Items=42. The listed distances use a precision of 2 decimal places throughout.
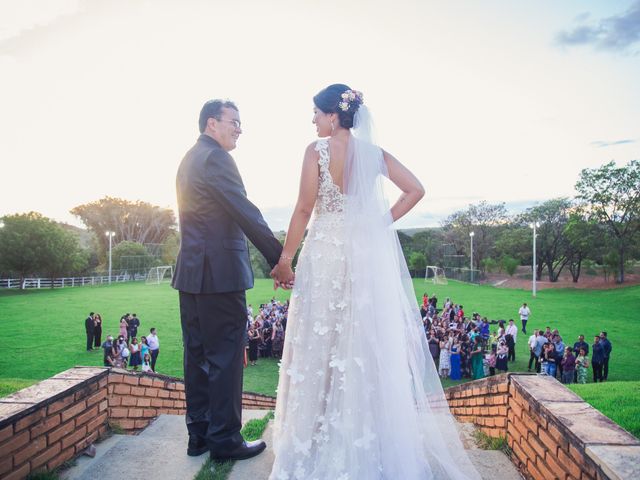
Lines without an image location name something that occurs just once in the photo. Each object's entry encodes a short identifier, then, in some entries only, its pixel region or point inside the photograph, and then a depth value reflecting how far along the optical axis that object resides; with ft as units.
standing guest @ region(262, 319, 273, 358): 54.26
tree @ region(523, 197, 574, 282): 166.71
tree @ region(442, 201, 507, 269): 203.62
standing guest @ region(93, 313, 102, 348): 56.49
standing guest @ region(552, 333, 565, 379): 42.68
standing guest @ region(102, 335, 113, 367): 40.91
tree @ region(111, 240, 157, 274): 189.26
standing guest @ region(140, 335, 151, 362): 42.71
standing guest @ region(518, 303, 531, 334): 68.69
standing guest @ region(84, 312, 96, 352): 55.52
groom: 9.21
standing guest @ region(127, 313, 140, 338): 57.00
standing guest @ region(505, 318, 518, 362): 51.90
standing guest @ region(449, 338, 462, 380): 44.96
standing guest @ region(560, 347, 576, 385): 40.98
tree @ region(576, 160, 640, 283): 127.95
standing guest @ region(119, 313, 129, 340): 51.45
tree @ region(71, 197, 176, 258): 234.99
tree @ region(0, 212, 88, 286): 125.90
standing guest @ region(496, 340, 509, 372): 45.42
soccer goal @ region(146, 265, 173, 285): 171.12
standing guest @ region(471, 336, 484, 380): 44.52
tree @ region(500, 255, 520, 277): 169.48
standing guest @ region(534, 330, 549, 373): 46.32
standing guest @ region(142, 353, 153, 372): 41.73
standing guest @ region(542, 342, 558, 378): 42.27
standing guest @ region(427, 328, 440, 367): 45.42
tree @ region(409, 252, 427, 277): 204.13
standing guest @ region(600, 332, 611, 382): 42.73
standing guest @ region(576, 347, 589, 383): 40.83
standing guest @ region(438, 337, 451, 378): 44.60
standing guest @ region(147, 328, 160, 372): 45.21
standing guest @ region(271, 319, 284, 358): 52.21
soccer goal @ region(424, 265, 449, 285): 168.84
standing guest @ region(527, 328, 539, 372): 46.96
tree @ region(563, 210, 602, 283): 129.39
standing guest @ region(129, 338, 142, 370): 42.60
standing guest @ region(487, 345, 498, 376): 45.06
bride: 8.29
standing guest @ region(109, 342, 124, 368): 40.93
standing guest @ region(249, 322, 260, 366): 51.19
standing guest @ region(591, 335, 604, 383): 42.65
